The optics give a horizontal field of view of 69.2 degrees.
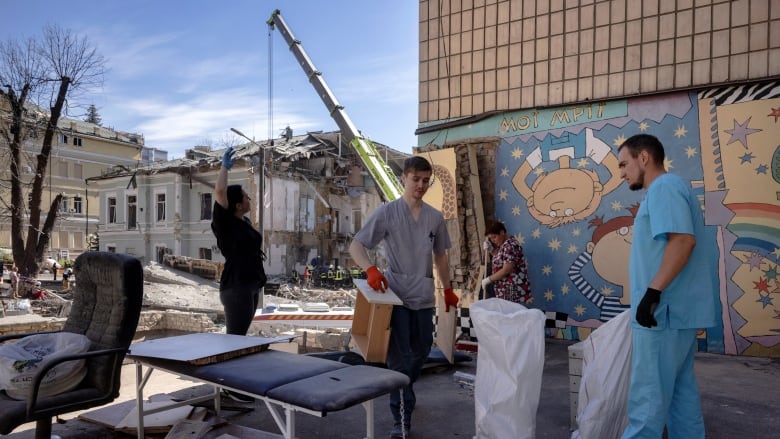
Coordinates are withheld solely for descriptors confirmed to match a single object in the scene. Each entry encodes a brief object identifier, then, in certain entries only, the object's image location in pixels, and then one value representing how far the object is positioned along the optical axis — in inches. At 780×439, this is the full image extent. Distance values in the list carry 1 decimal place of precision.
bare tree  773.9
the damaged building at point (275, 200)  1133.7
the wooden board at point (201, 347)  127.0
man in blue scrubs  109.7
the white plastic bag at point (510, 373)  122.0
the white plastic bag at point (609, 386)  123.3
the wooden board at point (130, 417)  146.9
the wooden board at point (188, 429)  134.3
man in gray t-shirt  143.6
